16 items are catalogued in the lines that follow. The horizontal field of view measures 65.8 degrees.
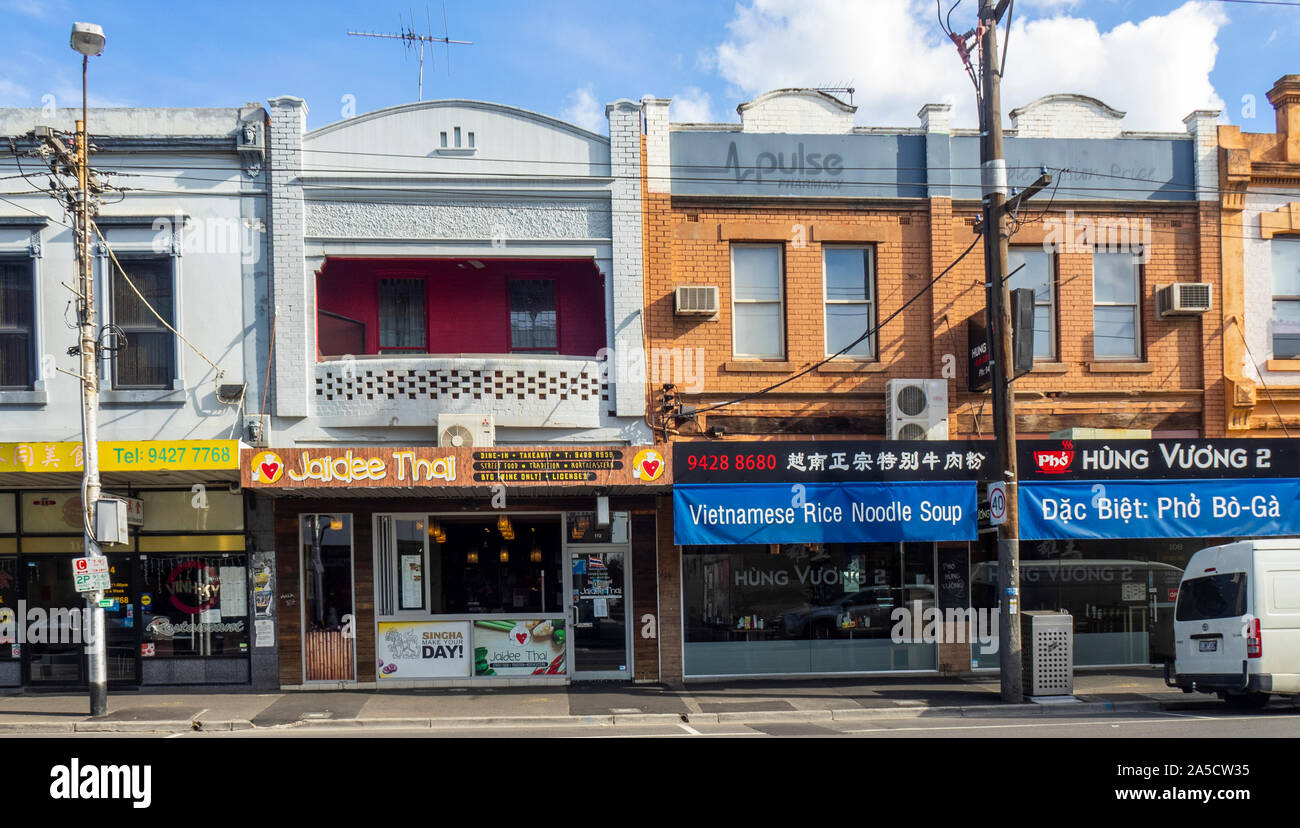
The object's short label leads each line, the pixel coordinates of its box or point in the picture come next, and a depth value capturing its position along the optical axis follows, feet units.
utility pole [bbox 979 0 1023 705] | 44.68
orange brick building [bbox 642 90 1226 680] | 51.88
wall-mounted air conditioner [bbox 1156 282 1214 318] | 52.65
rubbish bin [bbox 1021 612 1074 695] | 44.91
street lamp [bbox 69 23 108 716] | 43.34
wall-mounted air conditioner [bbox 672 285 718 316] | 50.11
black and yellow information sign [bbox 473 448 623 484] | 45.09
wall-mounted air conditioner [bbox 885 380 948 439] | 51.52
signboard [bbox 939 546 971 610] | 52.80
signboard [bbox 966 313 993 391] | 48.93
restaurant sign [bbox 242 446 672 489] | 44.16
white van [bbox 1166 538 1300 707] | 40.60
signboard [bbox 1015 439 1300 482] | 49.01
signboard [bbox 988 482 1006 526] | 44.83
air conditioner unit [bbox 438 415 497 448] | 48.62
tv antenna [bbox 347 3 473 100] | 55.16
